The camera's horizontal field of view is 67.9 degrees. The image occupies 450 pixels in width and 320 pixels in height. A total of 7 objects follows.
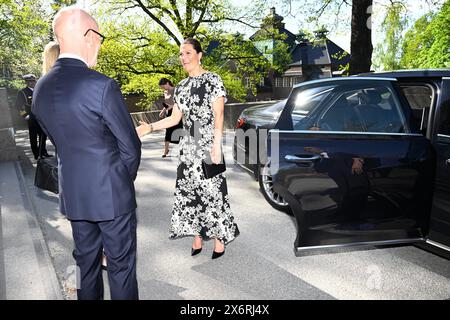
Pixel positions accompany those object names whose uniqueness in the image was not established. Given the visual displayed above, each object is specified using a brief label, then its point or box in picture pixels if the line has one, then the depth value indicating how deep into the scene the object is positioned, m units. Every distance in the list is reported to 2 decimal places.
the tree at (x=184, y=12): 14.75
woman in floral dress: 2.86
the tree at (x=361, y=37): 8.46
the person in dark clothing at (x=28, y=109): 7.16
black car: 2.68
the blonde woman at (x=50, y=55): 2.76
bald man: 1.67
